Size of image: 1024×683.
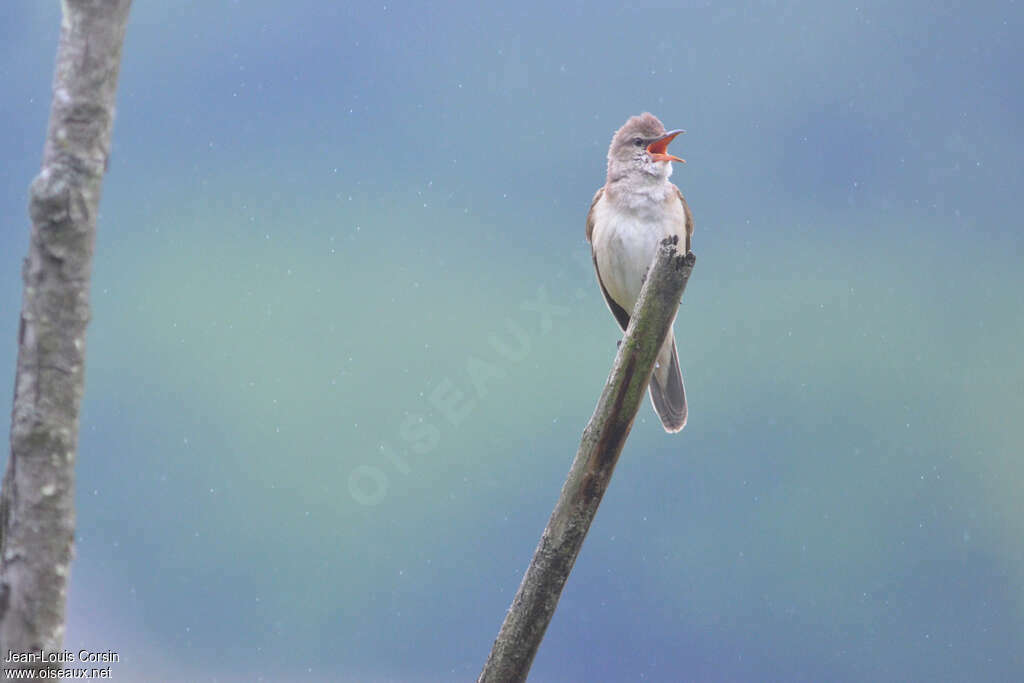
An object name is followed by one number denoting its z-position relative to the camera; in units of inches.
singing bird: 396.5
